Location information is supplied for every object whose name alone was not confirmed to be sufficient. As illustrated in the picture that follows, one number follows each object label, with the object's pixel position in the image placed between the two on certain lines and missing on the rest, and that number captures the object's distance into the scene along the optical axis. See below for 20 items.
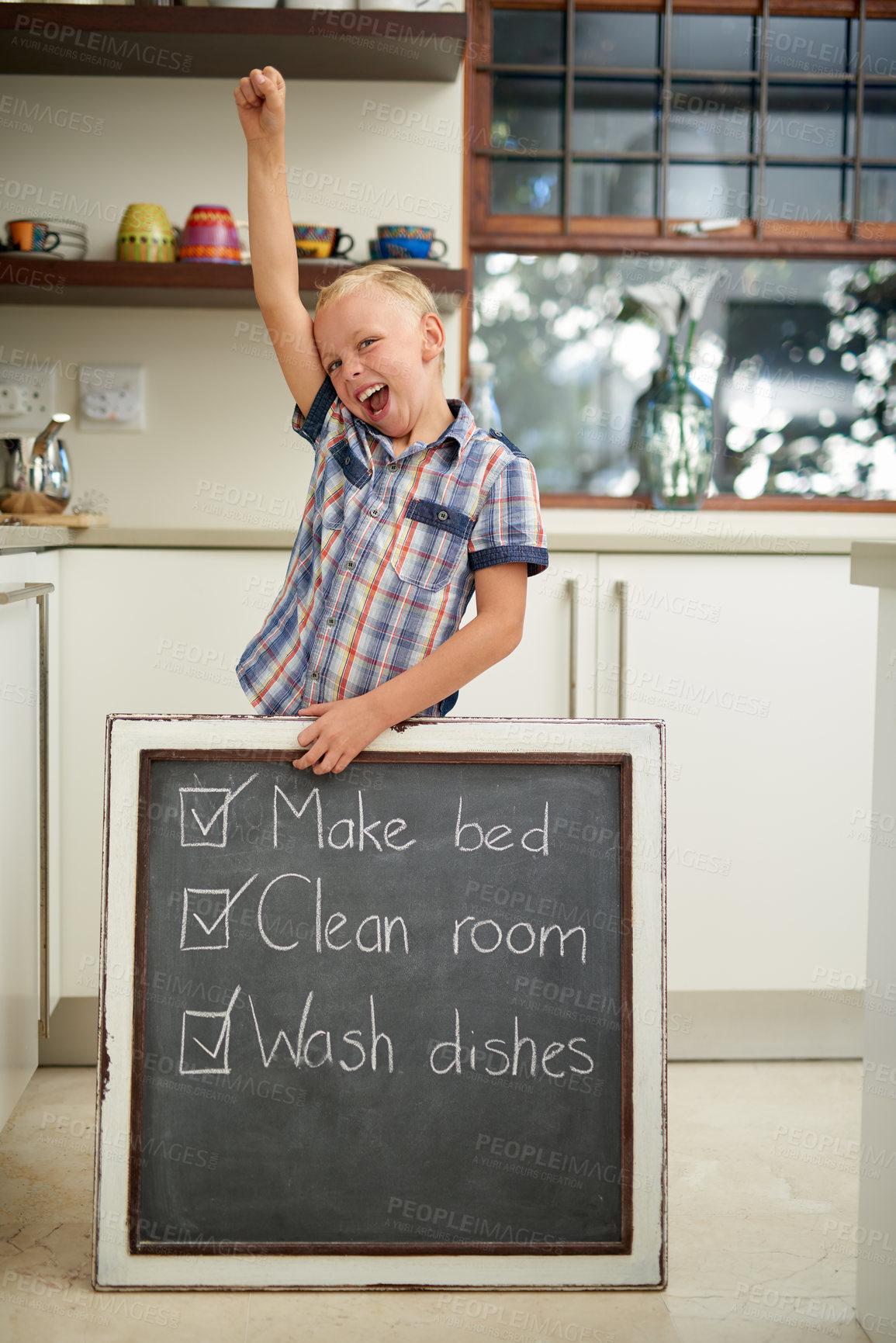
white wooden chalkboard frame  1.22
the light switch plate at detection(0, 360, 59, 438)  2.24
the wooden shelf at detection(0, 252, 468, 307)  2.01
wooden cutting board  1.82
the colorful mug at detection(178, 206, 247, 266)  2.06
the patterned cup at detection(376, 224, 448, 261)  2.04
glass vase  2.22
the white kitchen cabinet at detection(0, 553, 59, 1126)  1.43
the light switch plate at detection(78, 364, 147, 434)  2.24
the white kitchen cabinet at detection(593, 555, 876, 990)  1.83
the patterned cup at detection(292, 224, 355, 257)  2.05
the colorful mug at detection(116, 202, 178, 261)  2.08
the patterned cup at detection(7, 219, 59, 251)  2.03
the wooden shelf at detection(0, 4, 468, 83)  1.97
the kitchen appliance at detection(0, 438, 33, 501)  1.91
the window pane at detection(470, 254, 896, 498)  2.39
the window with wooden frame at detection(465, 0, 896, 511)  2.34
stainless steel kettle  1.93
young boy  1.26
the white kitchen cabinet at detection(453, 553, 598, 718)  1.81
